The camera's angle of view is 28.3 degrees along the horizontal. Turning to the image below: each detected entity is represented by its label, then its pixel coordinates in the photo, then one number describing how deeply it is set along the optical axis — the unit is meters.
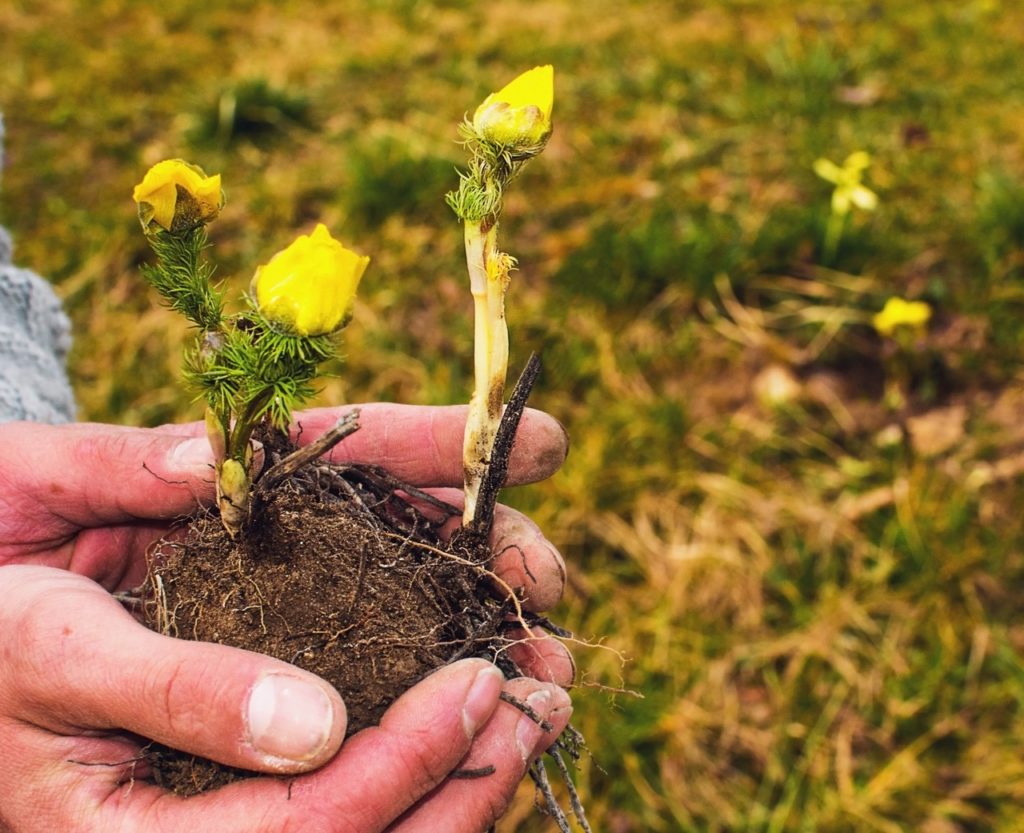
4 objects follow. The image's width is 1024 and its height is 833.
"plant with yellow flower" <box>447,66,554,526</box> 0.34
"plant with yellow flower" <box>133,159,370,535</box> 0.33
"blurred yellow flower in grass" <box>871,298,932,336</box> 0.61
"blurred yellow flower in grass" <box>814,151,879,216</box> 0.64
